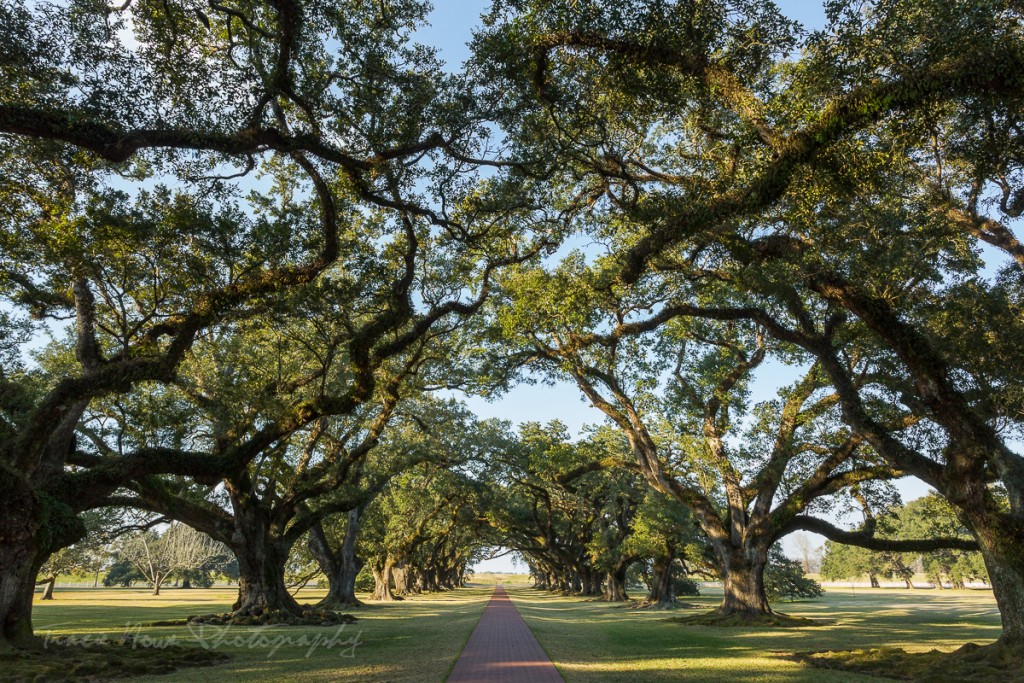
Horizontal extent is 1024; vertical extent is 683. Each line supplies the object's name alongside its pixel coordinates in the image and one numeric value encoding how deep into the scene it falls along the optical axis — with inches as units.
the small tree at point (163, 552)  2213.3
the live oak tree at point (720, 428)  711.7
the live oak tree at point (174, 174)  355.3
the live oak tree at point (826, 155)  304.7
